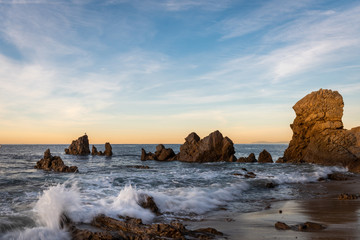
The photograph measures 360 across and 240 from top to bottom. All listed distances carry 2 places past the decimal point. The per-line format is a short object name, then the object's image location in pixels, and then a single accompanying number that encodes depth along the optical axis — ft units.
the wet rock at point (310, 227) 22.49
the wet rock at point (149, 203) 31.55
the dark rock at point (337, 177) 68.39
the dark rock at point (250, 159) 141.69
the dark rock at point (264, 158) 137.62
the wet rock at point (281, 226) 22.90
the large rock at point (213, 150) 145.18
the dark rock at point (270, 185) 56.67
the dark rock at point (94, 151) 244.79
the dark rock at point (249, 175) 70.49
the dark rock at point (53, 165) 83.71
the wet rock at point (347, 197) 40.60
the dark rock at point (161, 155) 163.02
